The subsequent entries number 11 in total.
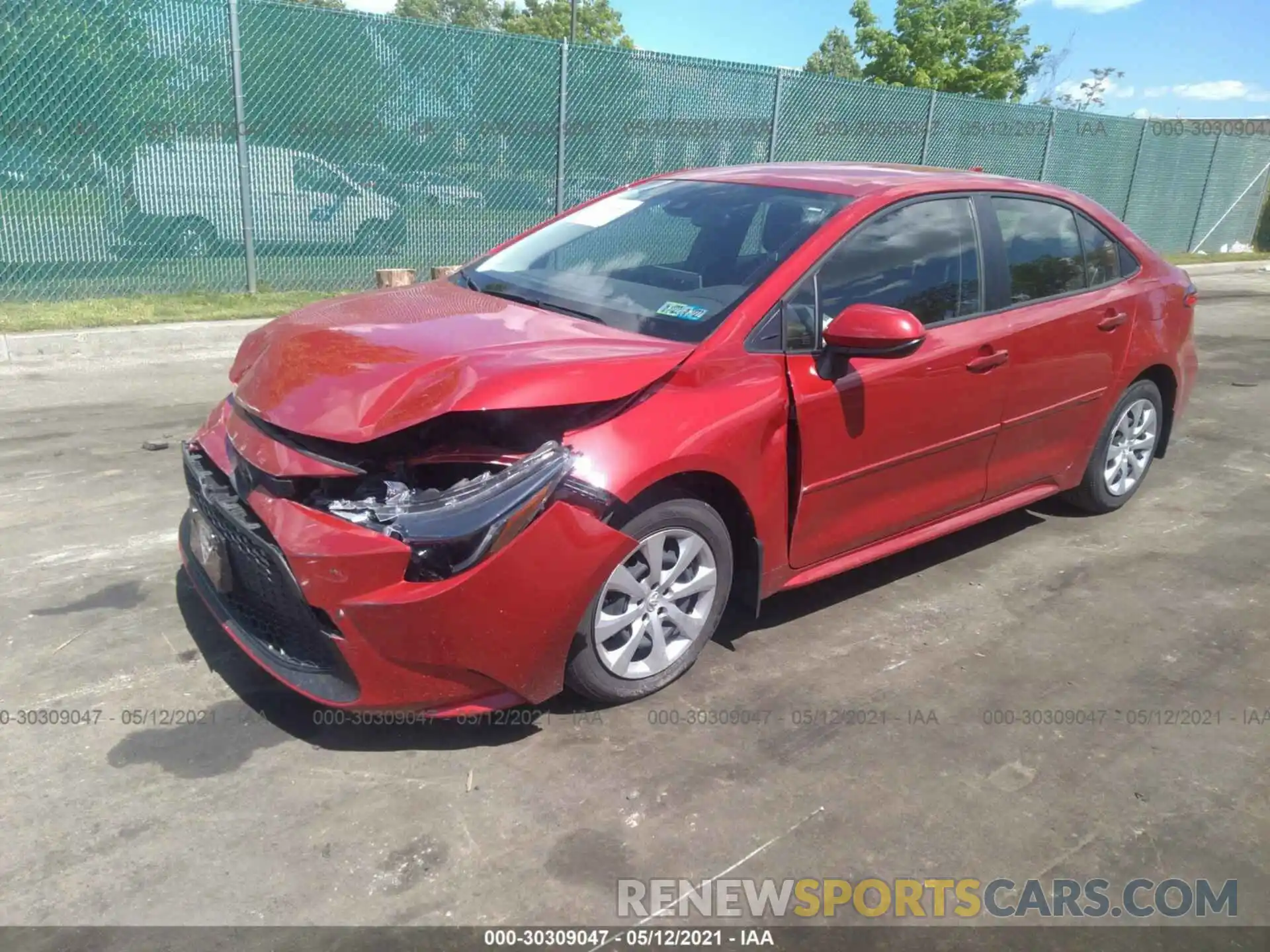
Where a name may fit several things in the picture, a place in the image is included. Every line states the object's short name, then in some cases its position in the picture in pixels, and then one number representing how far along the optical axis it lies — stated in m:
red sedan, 2.70
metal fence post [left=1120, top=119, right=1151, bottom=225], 17.95
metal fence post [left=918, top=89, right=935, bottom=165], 14.33
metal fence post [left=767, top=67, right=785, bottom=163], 12.15
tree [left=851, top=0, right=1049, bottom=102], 29.20
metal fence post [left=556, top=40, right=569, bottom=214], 10.44
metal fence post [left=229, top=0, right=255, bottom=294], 8.74
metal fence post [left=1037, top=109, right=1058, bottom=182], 16.12
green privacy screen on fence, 8.33
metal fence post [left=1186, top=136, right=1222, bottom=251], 19.56
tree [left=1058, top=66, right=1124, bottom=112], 30.80
